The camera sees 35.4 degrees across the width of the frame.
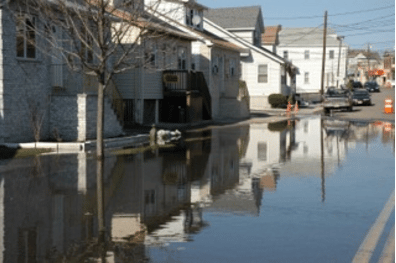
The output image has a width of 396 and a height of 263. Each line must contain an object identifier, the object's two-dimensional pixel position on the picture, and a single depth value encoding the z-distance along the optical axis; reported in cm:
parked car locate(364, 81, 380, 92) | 9138
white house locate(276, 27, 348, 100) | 8831
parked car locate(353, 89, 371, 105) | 5662
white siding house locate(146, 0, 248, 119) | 4000
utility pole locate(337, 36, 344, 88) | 8881
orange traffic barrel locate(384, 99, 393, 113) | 4628
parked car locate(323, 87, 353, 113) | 4862
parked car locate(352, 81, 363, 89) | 9600
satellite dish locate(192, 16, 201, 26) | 4147
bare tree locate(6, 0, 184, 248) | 1742
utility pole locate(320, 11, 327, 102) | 5996
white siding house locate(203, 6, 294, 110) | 5425
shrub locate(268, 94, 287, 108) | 5516
